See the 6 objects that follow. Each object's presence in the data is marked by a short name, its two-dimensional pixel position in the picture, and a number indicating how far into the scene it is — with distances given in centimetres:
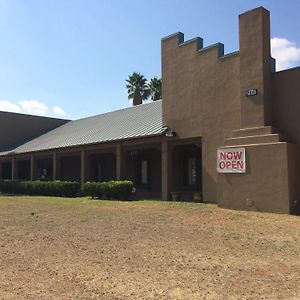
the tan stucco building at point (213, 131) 1229
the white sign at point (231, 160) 1275
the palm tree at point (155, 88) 4278
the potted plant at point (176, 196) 1625
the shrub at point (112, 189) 1657
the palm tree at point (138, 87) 4305
